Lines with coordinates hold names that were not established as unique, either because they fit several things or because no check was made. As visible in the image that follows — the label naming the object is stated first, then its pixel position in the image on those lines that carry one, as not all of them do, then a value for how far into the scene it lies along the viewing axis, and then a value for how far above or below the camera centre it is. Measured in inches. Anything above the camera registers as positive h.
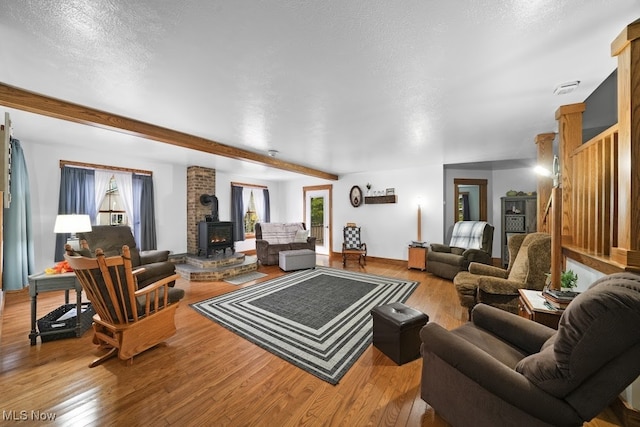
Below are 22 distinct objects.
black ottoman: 81.7 -43.3
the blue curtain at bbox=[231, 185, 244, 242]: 269.1 +1.1
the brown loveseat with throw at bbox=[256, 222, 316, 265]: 228.1 -27.6
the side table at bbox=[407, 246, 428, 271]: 209.5 -41.5
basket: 94.3 -45.7
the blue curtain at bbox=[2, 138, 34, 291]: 139.1 -8.8
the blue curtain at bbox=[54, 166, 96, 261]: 160.9 +14.0
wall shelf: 239.0 +12.4
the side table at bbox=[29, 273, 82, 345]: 92.1 -29.0
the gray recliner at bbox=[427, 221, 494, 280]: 172.6 -31.1
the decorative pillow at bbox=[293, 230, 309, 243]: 243.7 -24.6
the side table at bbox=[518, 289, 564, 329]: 68.5 -30.2
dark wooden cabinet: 205.1 -6.2
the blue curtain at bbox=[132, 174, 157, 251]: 198.1 +2.0
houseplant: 76.3 -23.0
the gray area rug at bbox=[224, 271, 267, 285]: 178.6 -51.5
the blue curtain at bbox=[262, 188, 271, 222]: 308.5 +10.0
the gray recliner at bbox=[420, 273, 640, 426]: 34.9 -29.5
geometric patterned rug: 87.0 -51.8
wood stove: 213.6 -22.3
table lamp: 117.4 -5.1
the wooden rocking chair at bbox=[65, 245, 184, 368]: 74.6 -33.3
